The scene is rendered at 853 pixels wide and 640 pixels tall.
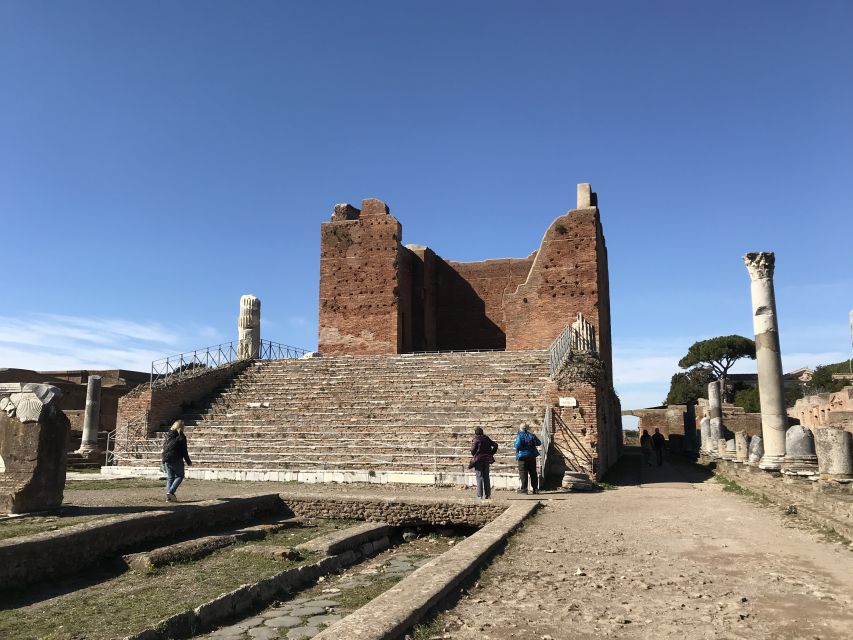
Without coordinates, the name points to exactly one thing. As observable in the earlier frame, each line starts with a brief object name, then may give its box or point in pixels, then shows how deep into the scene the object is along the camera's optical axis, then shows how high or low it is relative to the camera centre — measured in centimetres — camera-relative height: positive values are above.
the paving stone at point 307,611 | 529 -137
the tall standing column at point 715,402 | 2397 +136
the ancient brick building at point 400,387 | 1328 +130
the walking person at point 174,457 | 973 -28
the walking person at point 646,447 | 2116 -22
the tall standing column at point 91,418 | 1834 +52
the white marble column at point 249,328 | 2353 +391
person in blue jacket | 1073 -18
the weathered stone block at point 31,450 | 753 -15
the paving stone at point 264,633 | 469 -138
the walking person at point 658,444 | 2124 -12
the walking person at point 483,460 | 997 -32
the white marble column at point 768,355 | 1234 +165
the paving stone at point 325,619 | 496 -135
